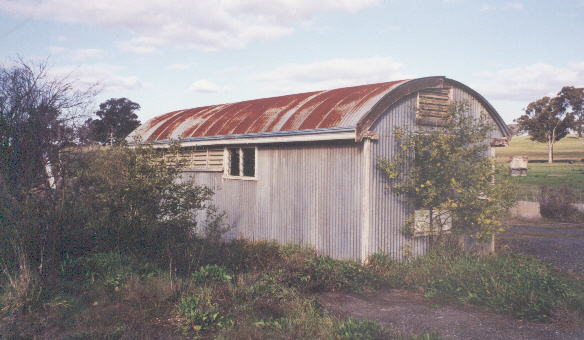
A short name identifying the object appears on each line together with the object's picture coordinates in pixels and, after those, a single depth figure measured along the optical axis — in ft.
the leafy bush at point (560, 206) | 54.70
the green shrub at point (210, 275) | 21.58
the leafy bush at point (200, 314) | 17.16
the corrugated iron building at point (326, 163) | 27.27
